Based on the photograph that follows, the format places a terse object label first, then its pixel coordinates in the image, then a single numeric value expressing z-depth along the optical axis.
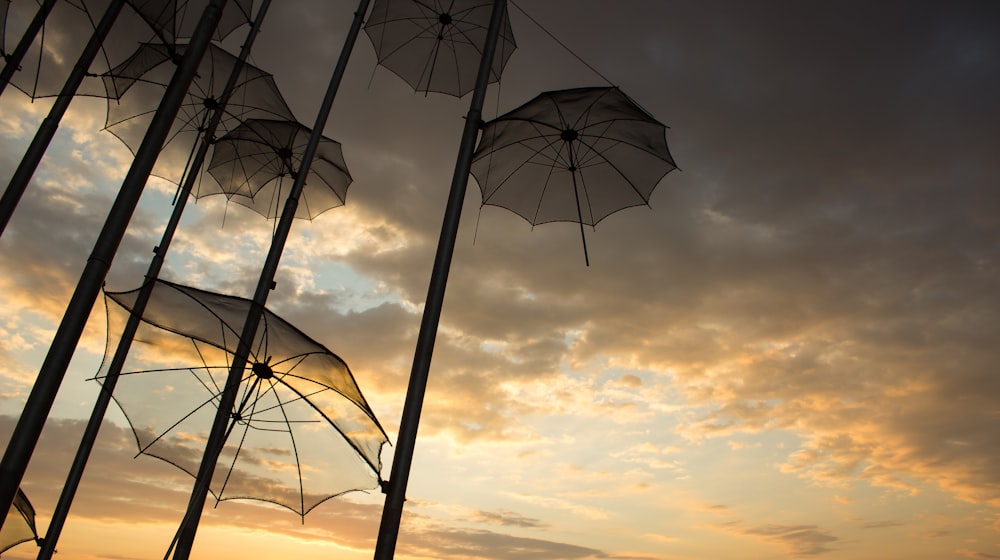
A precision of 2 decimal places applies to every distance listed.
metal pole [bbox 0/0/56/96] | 12.85
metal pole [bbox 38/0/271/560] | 9.50
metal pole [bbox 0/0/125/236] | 13.04
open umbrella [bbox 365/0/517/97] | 17.08
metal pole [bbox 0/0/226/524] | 6.35
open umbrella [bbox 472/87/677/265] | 11.22
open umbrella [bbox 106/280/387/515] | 9.20
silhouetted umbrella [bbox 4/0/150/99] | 13.56
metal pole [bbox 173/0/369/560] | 9.57
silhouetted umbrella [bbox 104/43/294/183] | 16.19
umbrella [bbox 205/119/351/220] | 17.19
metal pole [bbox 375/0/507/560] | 7.60
